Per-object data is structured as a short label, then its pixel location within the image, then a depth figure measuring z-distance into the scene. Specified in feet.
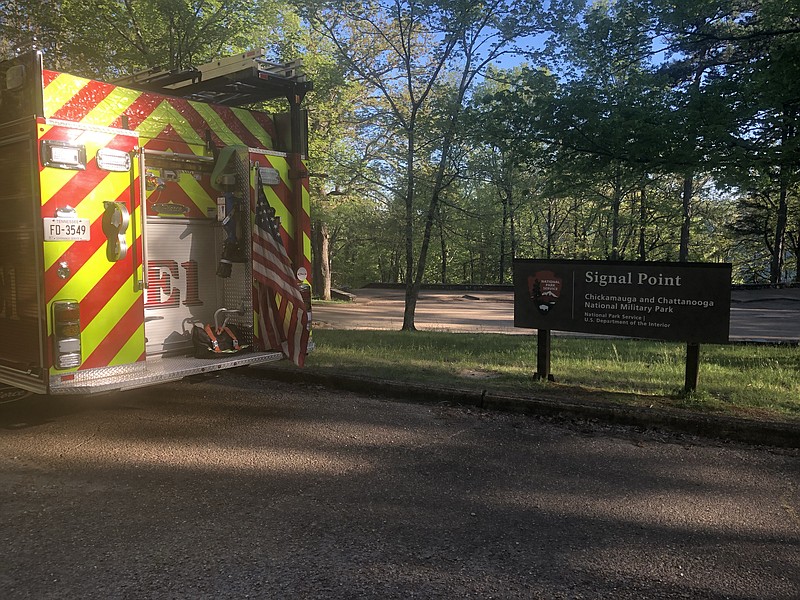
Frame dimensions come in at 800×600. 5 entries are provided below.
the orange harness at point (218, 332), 20.39
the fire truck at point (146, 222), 15.94
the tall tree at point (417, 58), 39.19
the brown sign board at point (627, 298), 20.08
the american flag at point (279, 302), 21.18
